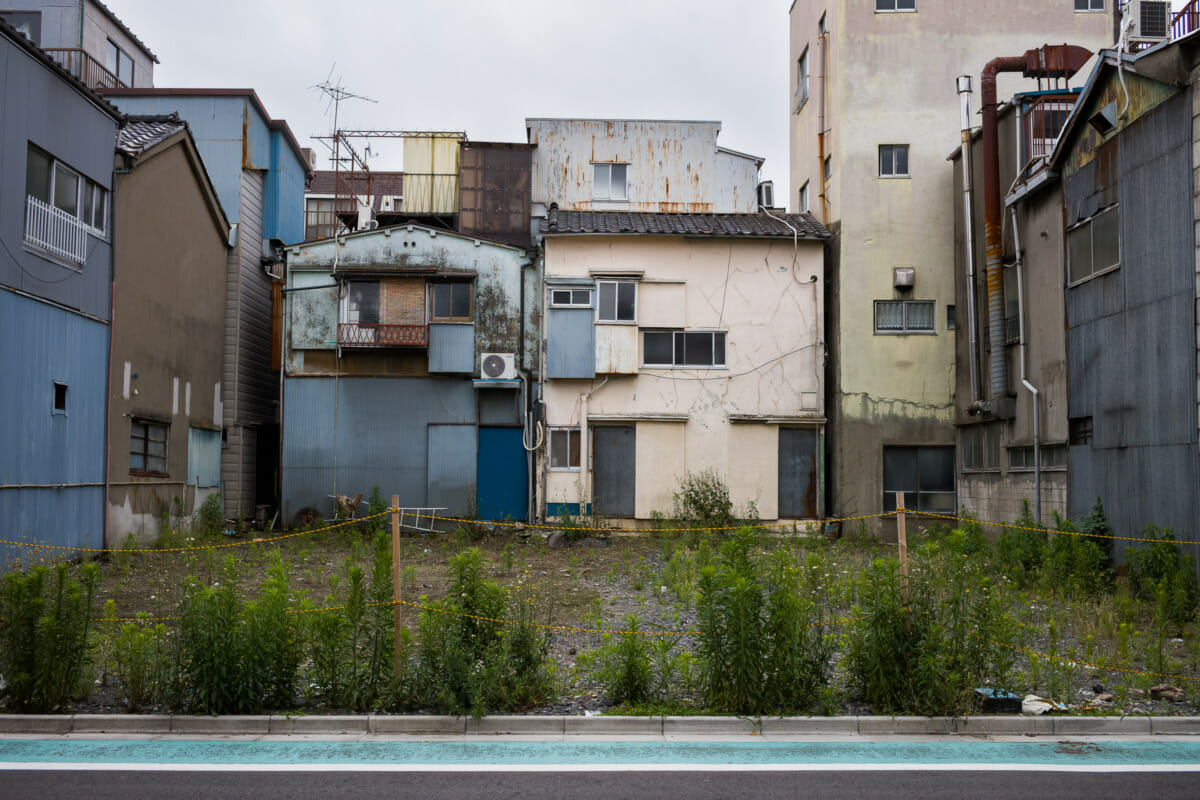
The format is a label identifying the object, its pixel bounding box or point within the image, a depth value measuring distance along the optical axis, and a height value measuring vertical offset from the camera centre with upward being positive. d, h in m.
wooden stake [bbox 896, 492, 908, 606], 8.05 -0.89
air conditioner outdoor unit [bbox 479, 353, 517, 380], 23.19 +2.19
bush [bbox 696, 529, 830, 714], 7.65 -1.66
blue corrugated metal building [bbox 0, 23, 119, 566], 14.09 +2.54
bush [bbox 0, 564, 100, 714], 7.54 -1.66
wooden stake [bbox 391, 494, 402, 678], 7.97 -1.08
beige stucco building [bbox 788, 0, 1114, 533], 22.55 +5.82
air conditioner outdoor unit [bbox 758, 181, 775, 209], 26.73 +7.71
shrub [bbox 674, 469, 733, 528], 22.05 -1.20
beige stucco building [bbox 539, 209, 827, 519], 22.95 +2.28
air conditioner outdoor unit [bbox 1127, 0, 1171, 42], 22.92 +11.28
